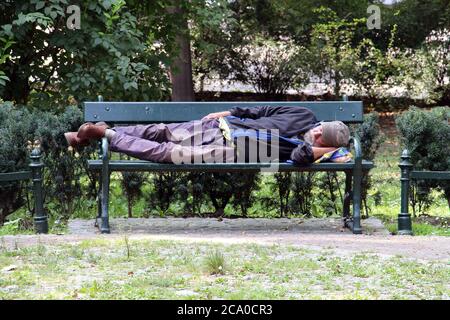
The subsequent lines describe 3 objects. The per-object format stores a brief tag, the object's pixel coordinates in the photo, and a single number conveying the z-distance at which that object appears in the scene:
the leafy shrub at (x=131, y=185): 12.10
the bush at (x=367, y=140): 12.14
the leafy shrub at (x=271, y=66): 29.79
